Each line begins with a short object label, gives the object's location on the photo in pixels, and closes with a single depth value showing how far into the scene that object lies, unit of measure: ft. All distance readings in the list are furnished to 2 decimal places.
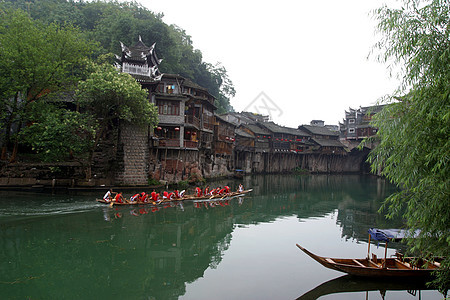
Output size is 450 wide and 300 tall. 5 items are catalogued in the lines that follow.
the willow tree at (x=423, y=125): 22.53
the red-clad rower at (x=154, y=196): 68.54
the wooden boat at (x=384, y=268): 32.14
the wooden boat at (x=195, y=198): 64.30
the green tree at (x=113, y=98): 75.05
